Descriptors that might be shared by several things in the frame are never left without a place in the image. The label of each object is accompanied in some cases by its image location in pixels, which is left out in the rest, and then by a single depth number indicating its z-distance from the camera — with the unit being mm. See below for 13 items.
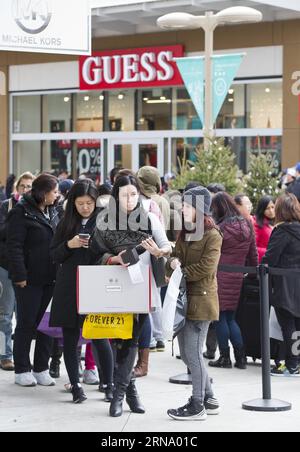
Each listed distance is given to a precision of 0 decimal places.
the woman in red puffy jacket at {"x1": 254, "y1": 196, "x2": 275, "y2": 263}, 20578
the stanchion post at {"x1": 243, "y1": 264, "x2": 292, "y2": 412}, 15562
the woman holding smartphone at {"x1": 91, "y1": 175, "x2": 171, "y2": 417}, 14922
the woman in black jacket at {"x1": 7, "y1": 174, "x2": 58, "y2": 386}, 17000
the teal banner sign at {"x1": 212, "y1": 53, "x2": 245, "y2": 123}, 34000
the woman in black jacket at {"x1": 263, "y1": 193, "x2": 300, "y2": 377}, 18406
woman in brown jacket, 14727
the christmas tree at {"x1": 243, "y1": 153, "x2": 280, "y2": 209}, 27891
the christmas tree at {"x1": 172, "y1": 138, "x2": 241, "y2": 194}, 26953
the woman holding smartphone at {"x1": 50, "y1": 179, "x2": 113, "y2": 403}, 15789
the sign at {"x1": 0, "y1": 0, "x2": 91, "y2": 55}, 18594
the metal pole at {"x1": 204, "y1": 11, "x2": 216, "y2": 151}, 34156
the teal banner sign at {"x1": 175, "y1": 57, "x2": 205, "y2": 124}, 34719
